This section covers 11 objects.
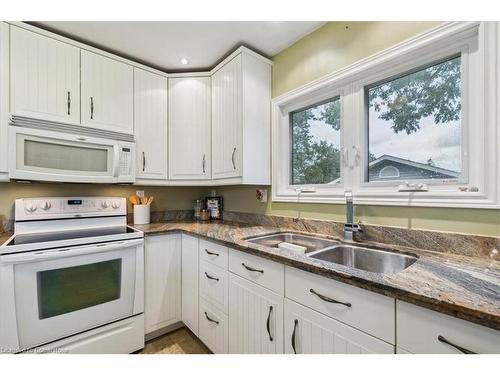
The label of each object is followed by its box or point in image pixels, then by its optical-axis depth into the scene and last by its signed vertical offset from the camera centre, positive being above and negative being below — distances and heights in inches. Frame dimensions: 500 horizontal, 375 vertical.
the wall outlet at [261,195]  80.9 -2.9
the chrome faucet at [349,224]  54.2 -8.9
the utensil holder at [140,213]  82.6 -9.6
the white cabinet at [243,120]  72.1 +22.4
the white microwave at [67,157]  57.5 +8.5
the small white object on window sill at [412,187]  46.5 -0.1
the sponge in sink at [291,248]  50.9 -14.2
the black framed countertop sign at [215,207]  97.9 -8.7
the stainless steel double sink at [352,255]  44.3 -14.8
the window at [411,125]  40.2 +14.1
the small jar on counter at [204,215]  95.7 -12.0
